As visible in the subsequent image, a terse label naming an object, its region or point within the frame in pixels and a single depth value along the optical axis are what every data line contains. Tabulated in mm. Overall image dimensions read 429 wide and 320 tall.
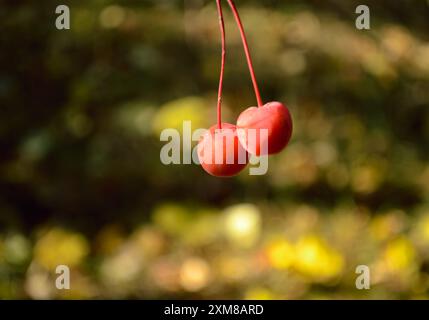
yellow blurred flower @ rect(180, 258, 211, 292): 2090
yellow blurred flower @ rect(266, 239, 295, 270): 2088
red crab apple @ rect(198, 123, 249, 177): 913
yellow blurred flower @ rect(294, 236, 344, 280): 2055
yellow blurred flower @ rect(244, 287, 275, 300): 2012
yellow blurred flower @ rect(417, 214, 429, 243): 2159
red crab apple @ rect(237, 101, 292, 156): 891
